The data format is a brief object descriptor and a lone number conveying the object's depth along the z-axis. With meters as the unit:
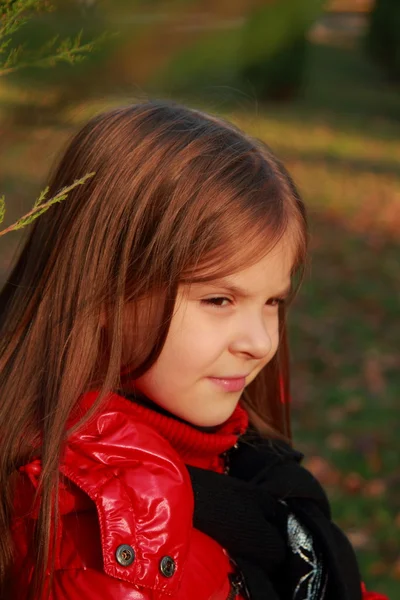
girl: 1.93
